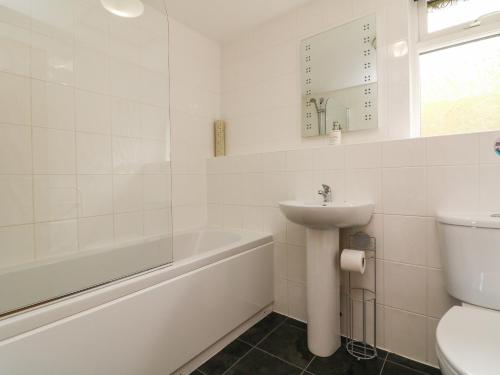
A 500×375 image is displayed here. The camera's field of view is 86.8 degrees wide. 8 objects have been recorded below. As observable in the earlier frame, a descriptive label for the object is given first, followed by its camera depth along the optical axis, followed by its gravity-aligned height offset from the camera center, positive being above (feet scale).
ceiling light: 4.88 +3.46
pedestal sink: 4.54 -1.73
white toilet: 2.45 -1.45
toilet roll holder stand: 4.73 -2.22
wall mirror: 5.30 +2.26
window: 4.55 +2.13
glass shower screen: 4.06 +0.78
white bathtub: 2.63 -1.69
